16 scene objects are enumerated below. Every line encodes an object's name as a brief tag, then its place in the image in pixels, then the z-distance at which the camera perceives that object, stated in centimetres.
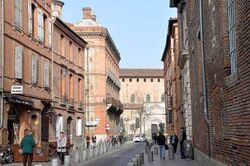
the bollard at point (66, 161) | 2070
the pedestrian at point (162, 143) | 2950
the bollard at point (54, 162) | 1704
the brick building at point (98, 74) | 6744
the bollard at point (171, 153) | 2884
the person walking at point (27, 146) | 1994
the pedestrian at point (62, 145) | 2416
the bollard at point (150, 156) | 2747
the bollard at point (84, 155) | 2844
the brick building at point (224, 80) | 1007
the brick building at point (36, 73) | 2720
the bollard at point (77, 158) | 2600
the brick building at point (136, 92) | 11225
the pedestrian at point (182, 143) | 2795
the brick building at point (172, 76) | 4958
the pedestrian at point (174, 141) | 3299
